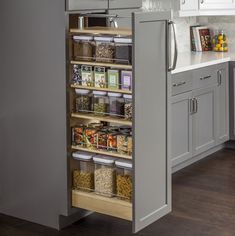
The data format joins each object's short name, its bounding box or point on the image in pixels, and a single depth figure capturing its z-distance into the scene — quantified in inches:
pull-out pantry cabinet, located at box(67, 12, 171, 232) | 135.3
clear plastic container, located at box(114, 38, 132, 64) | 137.1
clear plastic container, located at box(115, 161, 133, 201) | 140.8
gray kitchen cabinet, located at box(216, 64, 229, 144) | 229.6
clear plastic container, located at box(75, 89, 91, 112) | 148.4
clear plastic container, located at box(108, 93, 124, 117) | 141.8
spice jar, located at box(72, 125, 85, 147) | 149.1
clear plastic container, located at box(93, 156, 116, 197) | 144.6
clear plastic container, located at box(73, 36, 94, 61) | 145.3
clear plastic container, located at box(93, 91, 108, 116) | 145.3
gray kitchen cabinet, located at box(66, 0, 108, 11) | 144.2
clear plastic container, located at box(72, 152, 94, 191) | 149.6
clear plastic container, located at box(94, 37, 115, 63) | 141.6
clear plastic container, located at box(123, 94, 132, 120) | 139.3
